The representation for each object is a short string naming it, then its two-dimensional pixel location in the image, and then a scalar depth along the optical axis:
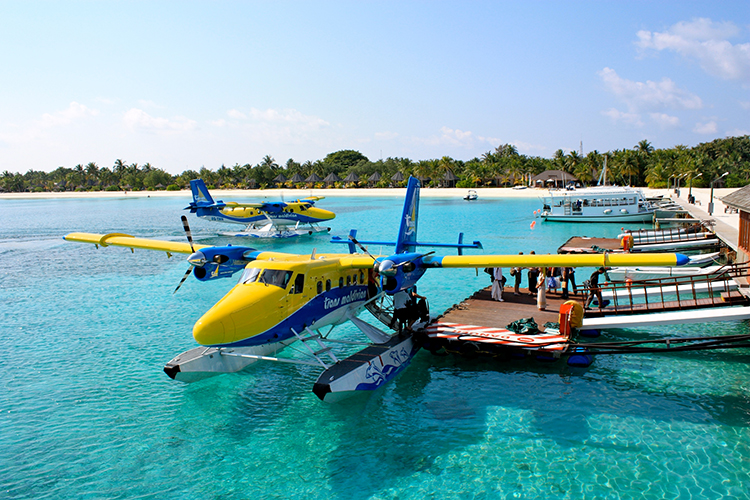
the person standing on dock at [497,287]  17.95
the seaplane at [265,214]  47.12
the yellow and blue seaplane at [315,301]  11.03
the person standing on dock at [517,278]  19.27
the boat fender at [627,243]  29.19
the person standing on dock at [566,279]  18.47
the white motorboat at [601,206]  51.17
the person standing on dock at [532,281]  19.08
